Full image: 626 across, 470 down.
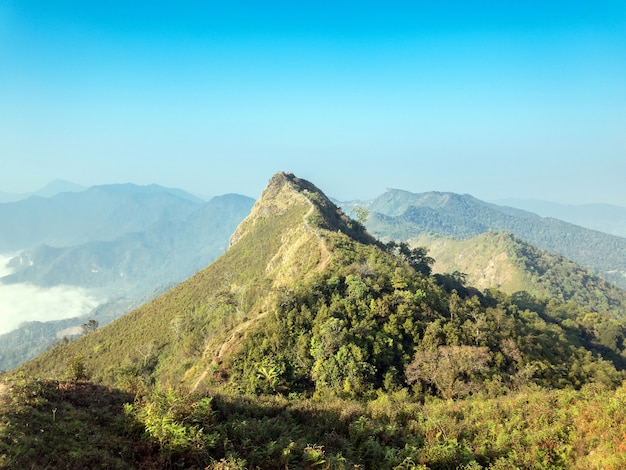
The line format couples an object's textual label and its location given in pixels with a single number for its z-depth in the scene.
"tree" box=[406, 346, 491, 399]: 29.09
